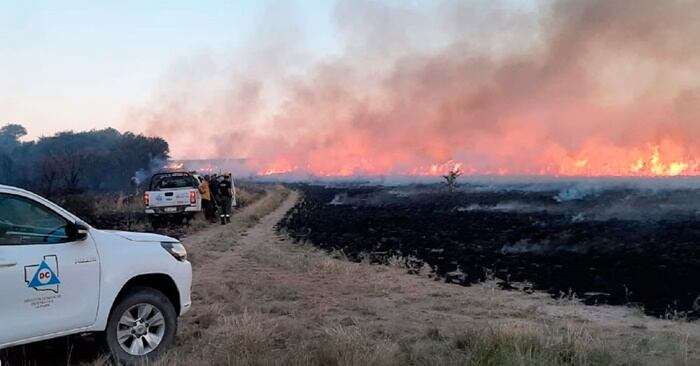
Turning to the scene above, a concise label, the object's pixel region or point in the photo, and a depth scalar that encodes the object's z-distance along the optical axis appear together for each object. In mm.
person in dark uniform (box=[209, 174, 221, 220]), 27875
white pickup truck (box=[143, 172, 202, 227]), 23141
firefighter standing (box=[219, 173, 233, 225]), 26031
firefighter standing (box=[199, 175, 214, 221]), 26119
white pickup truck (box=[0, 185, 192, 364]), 5332
